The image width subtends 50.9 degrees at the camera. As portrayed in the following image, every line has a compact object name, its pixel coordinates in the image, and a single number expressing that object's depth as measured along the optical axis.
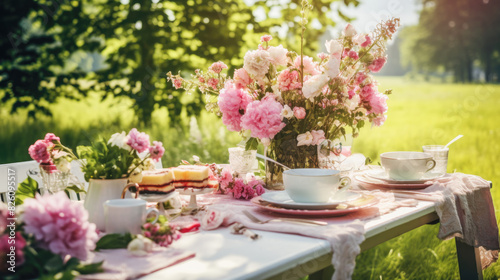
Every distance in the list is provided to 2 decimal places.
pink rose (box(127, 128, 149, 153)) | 1.48
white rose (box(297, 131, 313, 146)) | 1.97
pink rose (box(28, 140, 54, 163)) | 1.63
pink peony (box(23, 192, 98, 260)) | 1.06
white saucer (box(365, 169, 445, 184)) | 2.05
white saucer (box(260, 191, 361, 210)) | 1.63
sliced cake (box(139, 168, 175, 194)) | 1.57
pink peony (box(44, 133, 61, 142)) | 1.65
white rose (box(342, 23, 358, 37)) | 1.97
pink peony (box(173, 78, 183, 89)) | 2.12
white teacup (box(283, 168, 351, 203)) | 1.62
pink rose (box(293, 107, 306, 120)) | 1.93
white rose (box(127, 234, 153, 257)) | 1.22
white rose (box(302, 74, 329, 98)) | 1.89
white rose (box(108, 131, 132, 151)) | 1.49
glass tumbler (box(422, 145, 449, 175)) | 2.24
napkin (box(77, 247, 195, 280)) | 1.10
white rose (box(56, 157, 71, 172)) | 1.64
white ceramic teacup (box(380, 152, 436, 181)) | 2.05
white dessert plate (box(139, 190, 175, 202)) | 1.58
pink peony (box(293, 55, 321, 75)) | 2.05
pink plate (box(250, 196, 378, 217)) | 1.58
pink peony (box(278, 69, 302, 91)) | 2.00
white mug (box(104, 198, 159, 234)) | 1.32
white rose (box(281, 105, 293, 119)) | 1.93
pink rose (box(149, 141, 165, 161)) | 1.55
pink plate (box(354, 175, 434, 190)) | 2.05
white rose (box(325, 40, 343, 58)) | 1.95
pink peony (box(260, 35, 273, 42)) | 2.06
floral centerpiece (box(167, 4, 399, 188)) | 1.96
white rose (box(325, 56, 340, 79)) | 1.91
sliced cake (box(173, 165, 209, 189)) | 1.72
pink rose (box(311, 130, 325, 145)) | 1.97
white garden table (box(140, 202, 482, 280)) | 1.12
